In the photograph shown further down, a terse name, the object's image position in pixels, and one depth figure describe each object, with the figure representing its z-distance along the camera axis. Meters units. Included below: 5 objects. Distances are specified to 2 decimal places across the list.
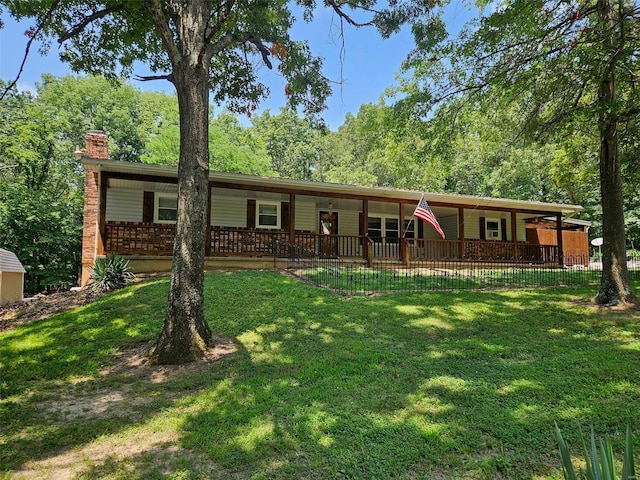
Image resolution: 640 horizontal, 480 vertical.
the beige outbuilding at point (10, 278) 10.91
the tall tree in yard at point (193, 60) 5.43
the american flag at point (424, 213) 11.36
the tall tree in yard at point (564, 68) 7.31
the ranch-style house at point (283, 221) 12.11
